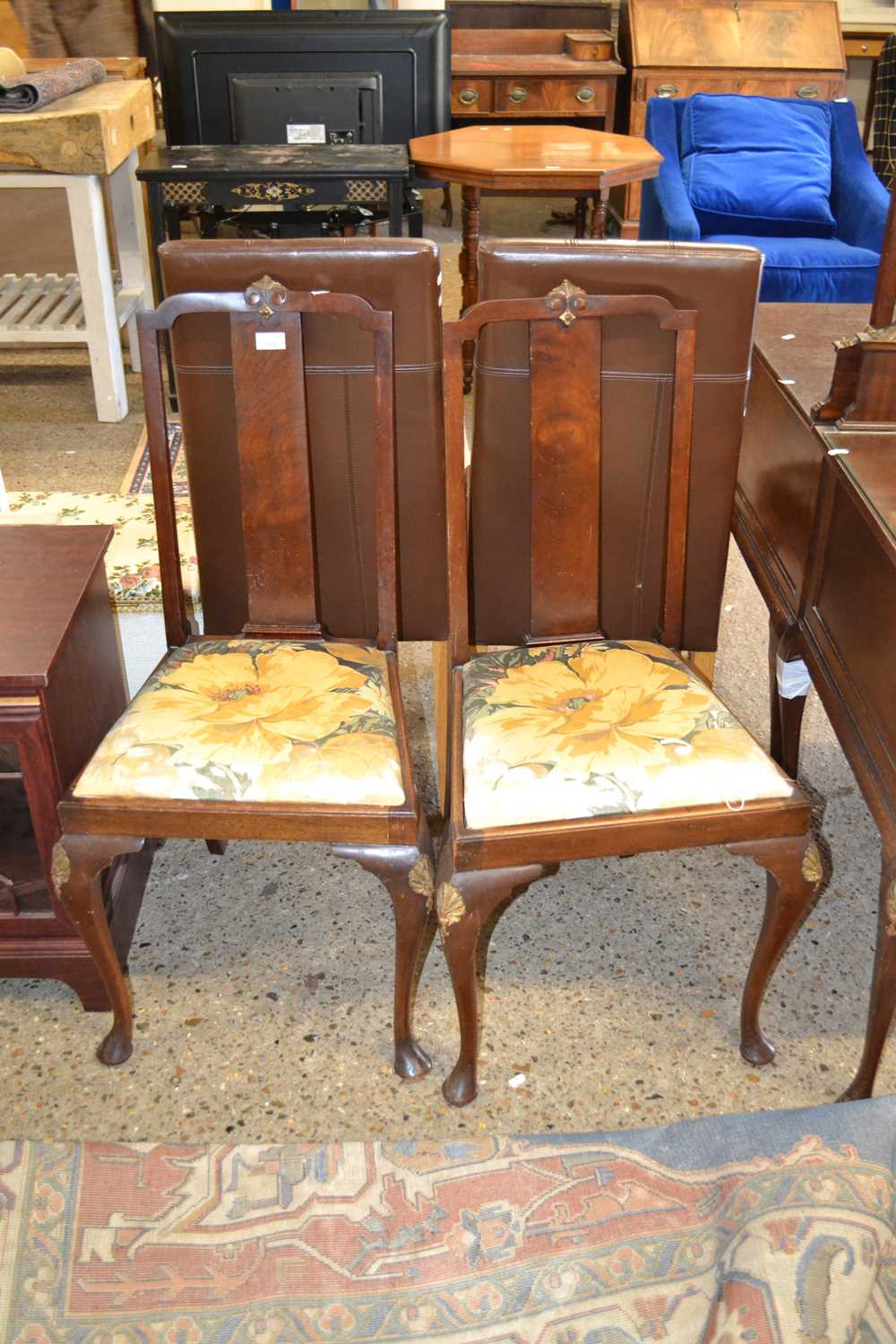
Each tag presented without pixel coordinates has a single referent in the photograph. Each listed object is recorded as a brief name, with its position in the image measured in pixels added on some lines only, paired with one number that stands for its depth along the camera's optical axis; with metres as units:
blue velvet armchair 3.94
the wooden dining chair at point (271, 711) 1.46
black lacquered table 3.27
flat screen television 3.68
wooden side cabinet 1.51
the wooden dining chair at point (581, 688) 1.45
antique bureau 5.22
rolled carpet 3.27
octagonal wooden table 3.34
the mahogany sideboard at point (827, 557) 1.42
